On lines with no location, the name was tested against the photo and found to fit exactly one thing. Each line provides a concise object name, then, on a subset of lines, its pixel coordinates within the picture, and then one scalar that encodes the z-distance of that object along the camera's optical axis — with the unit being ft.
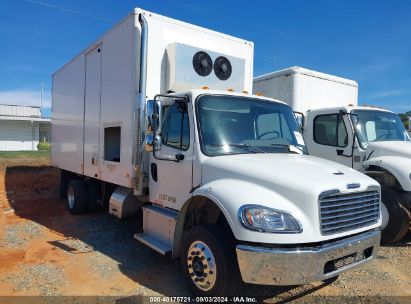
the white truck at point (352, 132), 21.42
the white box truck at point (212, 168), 12.16
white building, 116.16
